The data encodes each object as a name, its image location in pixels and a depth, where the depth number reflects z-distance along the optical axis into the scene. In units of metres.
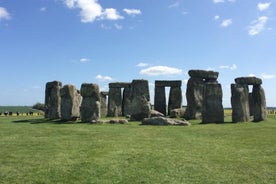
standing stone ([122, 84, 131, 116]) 37.50
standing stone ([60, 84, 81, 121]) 25.42
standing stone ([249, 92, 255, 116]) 25.91
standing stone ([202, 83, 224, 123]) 24.39
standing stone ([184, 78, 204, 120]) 29.31
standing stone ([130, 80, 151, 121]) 26.58
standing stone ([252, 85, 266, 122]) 25.12
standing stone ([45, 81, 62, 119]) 28.27
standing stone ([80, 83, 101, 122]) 24.41
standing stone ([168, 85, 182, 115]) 36.25
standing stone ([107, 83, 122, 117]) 37.27
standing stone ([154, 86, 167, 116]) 35.62
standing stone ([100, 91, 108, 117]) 38.06
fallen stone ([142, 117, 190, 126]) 21.71
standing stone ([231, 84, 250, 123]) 24.62
